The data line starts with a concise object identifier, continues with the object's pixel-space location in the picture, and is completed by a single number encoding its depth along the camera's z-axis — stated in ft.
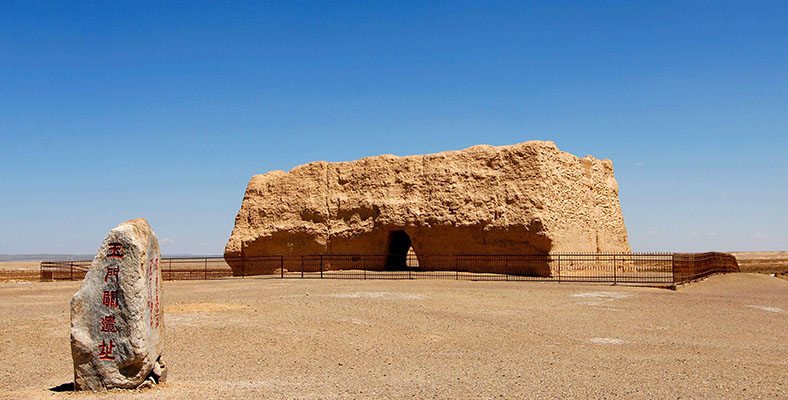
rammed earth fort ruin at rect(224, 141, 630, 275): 82.64
